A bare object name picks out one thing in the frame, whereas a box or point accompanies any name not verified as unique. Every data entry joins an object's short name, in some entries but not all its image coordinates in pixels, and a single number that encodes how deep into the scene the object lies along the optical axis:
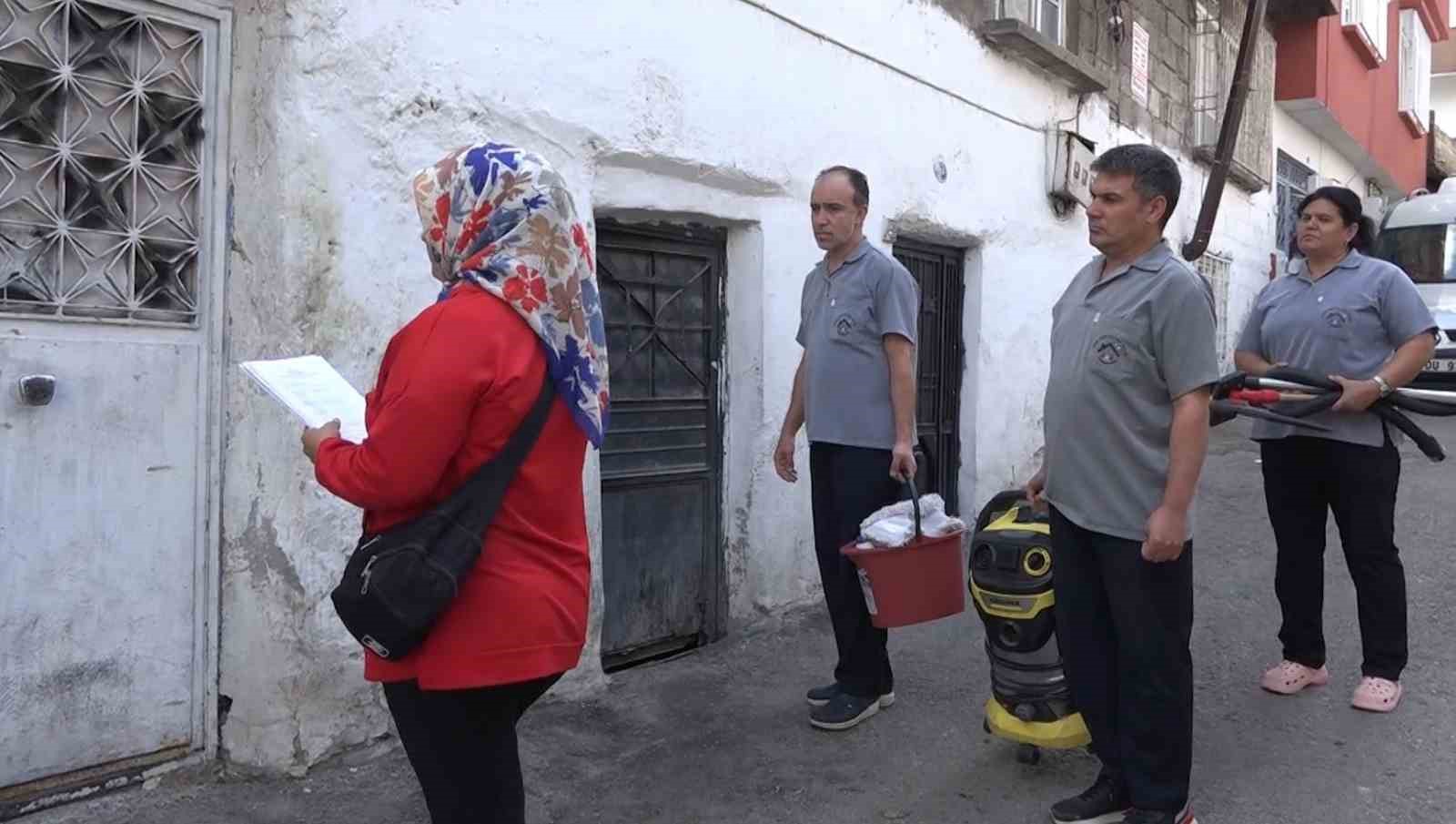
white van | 14.91
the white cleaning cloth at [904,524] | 3.76
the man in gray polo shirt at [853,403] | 4.03
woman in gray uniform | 4.01
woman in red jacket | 1.94
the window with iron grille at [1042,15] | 7.57
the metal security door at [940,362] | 6.97
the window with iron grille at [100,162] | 3.12
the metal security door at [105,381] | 3.12
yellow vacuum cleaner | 3.54
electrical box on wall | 8.03
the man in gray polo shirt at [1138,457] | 2.96
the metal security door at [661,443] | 4.79
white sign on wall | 9.99
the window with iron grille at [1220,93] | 11.93
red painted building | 15.72
